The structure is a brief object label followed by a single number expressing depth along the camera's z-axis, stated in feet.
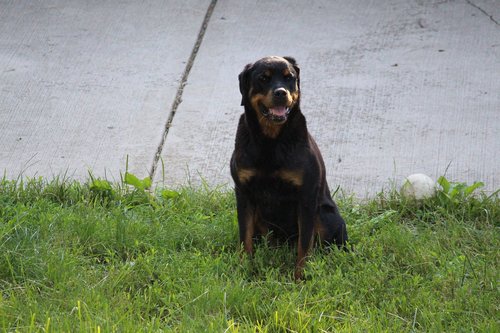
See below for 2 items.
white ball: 31.68
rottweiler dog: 27.25
